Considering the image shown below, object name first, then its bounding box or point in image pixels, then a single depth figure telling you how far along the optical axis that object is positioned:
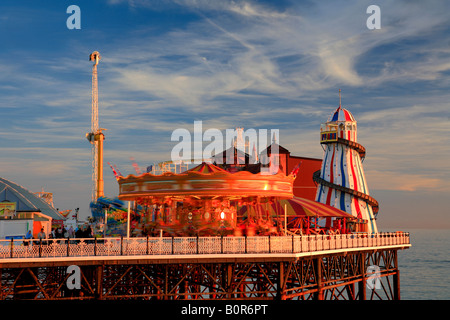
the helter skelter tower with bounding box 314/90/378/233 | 59.31
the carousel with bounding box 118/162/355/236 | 30.80
